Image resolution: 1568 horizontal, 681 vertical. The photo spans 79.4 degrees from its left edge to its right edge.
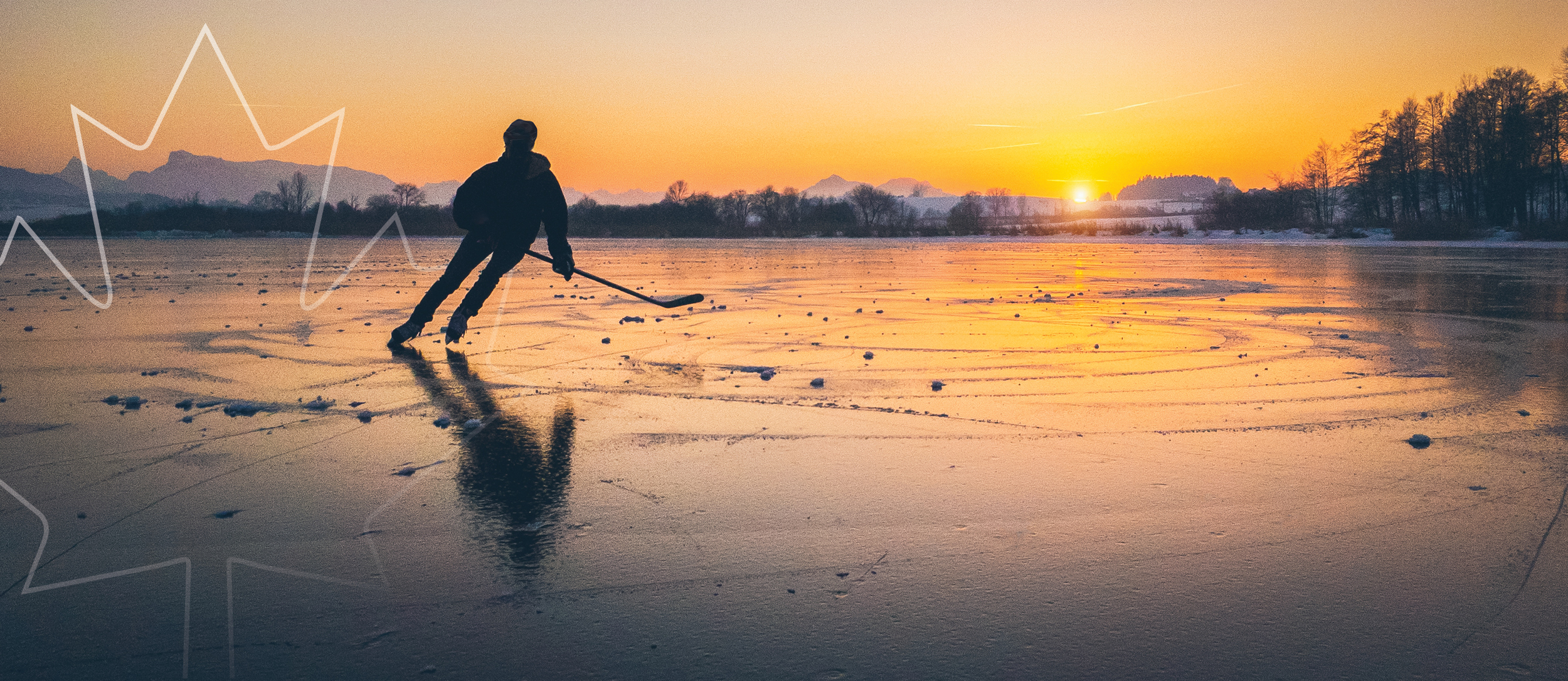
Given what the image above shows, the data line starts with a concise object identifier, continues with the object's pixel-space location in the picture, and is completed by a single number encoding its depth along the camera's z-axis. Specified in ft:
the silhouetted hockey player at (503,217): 28.76
